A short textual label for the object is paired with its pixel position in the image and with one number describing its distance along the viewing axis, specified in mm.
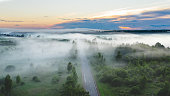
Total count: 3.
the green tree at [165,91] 85412
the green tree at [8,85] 88738
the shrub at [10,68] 147725
